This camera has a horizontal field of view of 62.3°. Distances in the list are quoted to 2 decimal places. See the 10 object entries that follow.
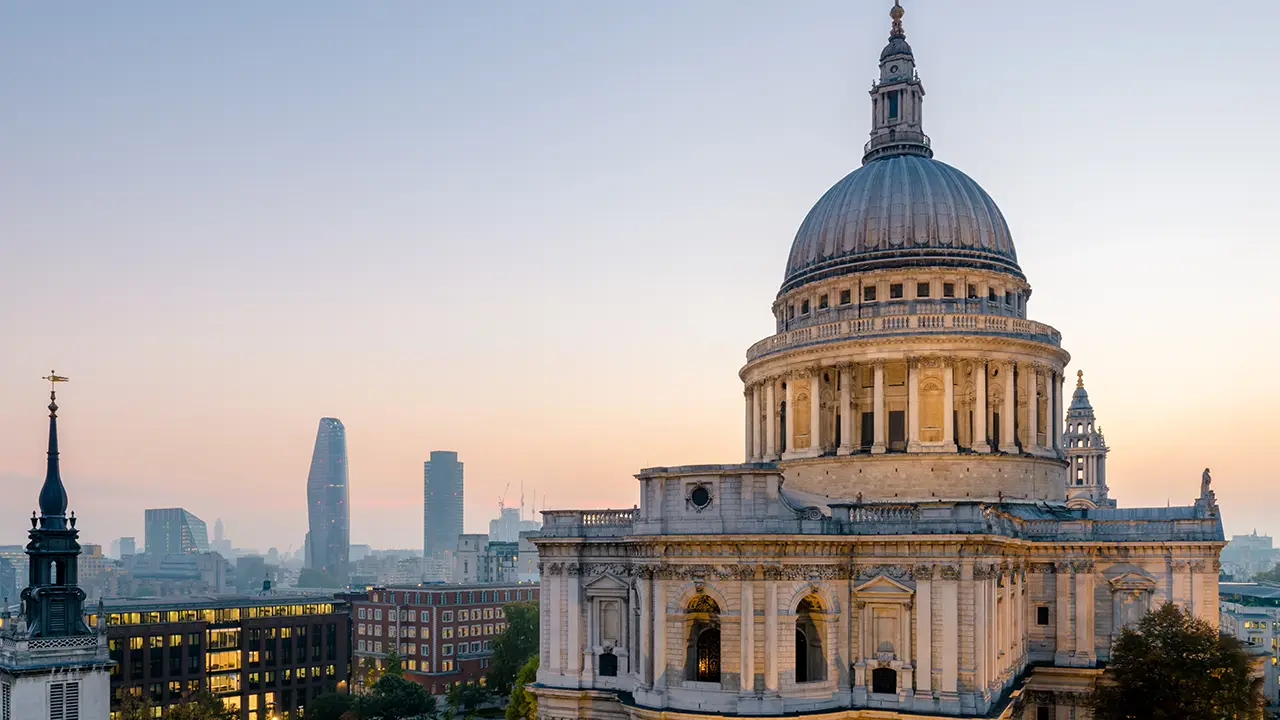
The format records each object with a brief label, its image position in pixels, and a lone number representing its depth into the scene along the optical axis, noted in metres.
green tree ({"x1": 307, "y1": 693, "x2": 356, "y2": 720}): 102.44
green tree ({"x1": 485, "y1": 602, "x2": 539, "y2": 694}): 116.88
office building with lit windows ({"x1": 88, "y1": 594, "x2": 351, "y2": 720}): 109.31
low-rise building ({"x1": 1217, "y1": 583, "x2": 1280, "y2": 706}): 118.25
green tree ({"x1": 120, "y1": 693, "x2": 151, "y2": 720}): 89.12
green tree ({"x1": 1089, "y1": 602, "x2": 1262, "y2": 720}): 52.75
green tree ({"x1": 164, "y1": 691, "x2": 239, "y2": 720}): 85.06
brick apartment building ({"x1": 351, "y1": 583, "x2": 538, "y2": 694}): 138.38
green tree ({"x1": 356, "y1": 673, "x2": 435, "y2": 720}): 97.75
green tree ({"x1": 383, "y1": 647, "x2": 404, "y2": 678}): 121.56
